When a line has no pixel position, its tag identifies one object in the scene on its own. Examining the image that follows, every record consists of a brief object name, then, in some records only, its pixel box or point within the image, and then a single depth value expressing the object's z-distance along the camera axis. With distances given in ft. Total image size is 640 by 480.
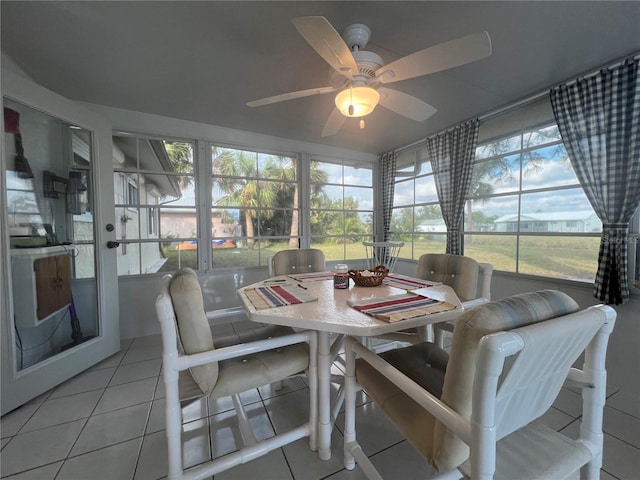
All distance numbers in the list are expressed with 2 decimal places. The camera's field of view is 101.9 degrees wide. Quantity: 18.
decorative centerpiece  5.46
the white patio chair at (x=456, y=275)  5.70
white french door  5.57
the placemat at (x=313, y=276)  6.21
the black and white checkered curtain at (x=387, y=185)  12.88
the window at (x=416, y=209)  11.27
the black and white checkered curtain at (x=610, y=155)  5.83
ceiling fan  3.81
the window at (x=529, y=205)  7.20
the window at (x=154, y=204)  8.92
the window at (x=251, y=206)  10.28
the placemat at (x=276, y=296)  4.16
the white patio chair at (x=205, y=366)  3.25
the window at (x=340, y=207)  12.26
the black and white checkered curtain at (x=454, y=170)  9.25
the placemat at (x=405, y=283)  5.45
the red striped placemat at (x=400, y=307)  3.59
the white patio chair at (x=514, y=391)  1.92
